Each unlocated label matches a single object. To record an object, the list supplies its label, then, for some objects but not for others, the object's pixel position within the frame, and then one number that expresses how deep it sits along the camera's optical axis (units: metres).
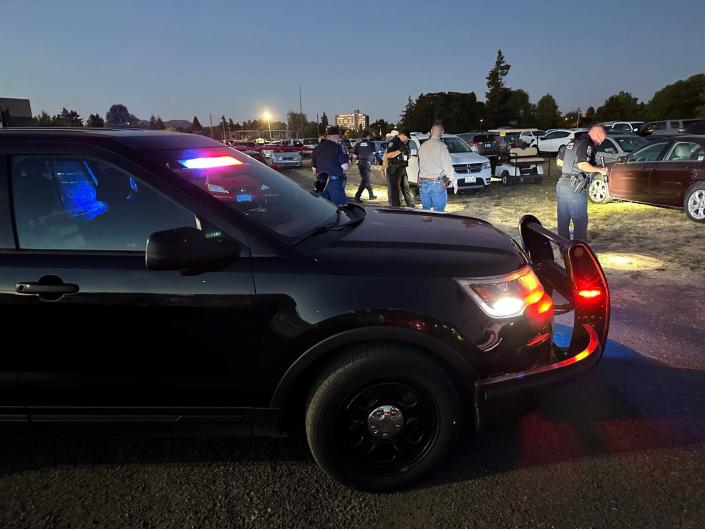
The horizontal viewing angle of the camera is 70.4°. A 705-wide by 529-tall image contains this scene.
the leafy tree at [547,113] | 101.75
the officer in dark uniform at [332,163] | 8.50
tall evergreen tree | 99.38
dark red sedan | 8.47
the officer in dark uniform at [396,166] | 9.86
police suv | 2.20
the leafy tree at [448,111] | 96.25
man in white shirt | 7.11
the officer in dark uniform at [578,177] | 6.21
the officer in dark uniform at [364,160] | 12.40
